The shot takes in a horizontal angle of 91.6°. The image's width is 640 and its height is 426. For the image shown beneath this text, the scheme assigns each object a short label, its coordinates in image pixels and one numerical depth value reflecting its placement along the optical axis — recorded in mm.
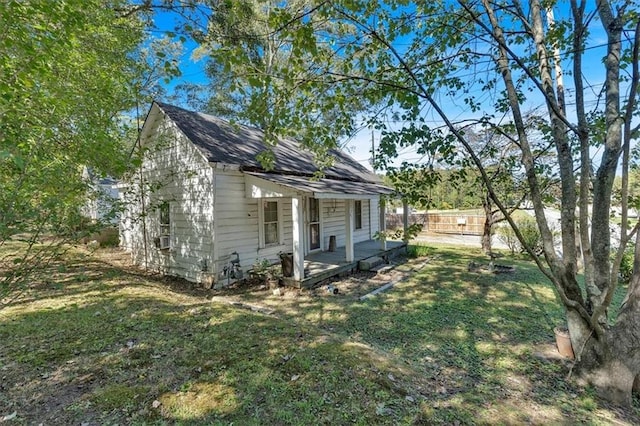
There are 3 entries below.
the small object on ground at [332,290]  7426
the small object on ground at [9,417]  2764
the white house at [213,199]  7782
